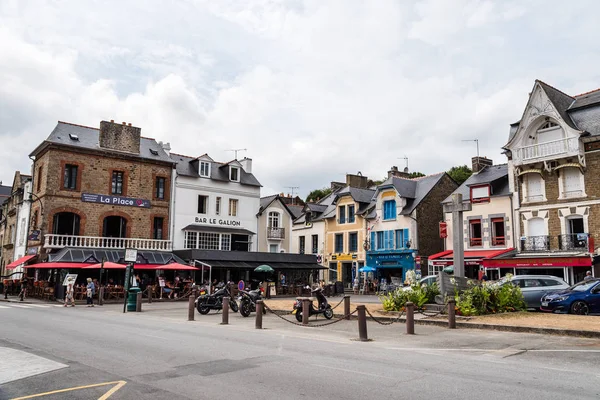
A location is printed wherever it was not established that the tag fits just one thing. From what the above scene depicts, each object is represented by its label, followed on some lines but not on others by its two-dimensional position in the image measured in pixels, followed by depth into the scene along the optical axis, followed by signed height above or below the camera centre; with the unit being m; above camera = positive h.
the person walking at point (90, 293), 25.64 -0.85
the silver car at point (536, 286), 18.73 -0.24
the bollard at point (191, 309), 17.94 -1.13
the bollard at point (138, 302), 22.06 -1.10
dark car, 16.59 -0.67
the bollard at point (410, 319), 12.98 -1.04
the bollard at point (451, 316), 14.06 -1.03
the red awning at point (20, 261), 32.19 +0.94
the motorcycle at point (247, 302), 19.14 -0.93
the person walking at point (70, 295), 24.69 -0.92
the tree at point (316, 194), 65.19 +10.95
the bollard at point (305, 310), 15.73 -1.02
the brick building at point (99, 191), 32.75 +5.82
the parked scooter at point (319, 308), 16.75 -1.02
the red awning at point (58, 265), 28.04 +0.60
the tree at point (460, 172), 50.83 +10.76
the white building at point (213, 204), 38.31 +5.70
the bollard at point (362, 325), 12.06 -1.11
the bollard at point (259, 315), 15.15 -1.12
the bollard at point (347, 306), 17.45 -0.97
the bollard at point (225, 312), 16.55 -1.13
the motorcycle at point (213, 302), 20.27 -1.00
